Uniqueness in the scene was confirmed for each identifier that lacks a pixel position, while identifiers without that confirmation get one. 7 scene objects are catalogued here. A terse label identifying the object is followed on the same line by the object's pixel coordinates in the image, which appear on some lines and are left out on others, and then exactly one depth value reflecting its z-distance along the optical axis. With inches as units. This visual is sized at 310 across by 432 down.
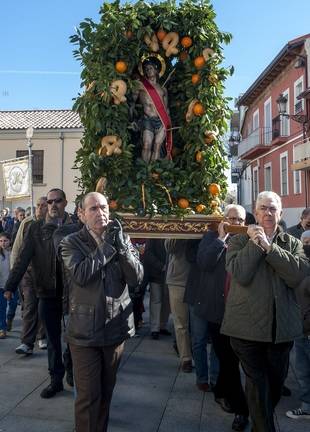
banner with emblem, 400.8
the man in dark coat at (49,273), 180.4
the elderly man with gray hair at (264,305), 124.3
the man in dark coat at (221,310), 154.3
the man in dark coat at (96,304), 121.5
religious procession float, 183.3
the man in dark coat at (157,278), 280.7
